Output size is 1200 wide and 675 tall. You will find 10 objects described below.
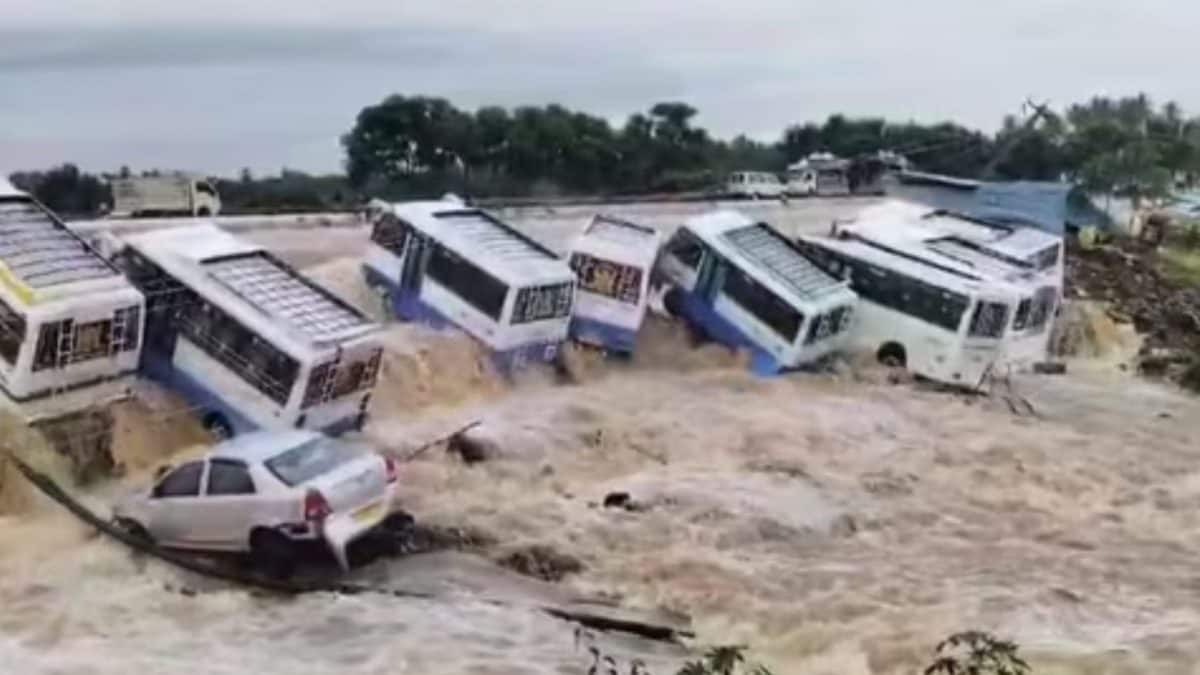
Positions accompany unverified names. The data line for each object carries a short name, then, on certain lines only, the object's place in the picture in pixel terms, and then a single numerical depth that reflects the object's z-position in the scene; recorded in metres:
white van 57.62
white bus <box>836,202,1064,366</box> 34.66
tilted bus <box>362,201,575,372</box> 28.44
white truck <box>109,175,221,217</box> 41.50
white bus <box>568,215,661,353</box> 31.02
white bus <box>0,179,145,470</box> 20.39
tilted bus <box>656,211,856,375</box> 31.83
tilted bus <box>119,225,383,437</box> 22.38
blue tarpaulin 54.22
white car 18.05
